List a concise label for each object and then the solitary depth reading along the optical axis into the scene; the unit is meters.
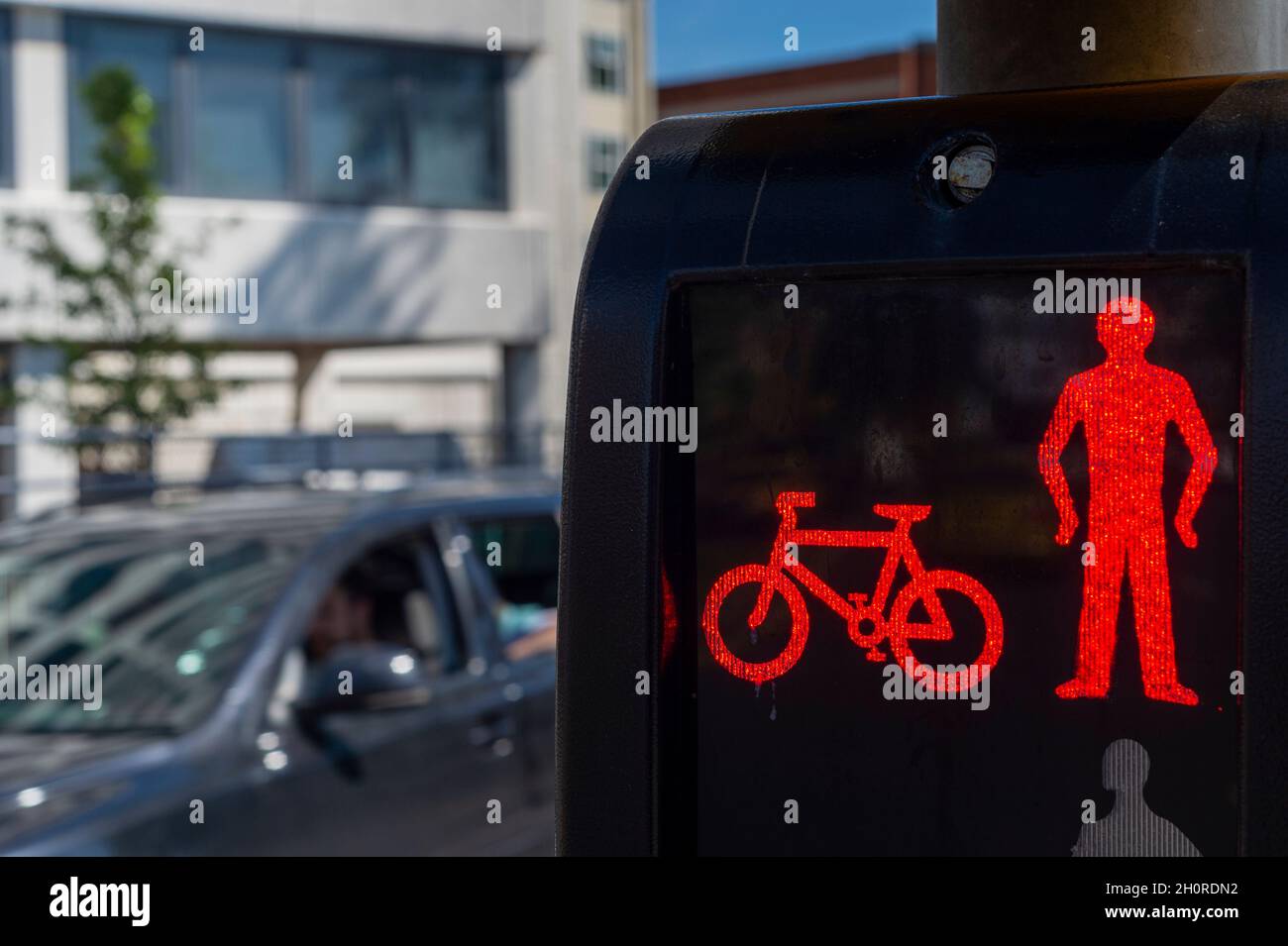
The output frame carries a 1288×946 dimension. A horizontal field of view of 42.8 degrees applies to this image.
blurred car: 4.25
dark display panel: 1.36
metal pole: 1.75
